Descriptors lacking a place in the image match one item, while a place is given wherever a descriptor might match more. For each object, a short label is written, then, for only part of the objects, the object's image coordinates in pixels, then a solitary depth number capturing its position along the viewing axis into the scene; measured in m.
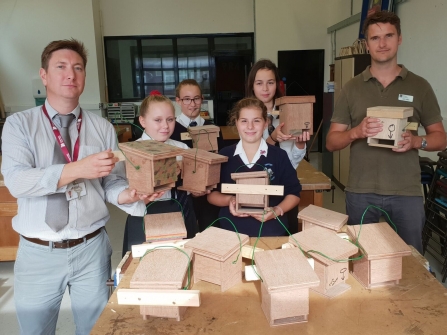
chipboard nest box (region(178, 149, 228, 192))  1.95
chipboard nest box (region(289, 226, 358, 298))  1.36
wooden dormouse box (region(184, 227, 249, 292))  1.38
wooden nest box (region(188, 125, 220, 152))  2.49
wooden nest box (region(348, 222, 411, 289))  1.39
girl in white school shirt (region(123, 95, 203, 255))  2.04
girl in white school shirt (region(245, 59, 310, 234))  2.43
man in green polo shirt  2.06
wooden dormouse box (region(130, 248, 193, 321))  1.24
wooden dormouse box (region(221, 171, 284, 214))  1.76
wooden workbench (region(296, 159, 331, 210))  2.75
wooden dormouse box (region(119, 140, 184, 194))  1.69
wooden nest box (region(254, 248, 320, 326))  1.21
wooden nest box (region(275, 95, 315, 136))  2.38
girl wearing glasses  2.69
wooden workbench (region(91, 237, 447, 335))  1.20
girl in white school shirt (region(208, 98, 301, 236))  2.00
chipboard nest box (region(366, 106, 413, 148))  1.96
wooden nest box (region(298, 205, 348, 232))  1.63
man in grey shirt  1.52
